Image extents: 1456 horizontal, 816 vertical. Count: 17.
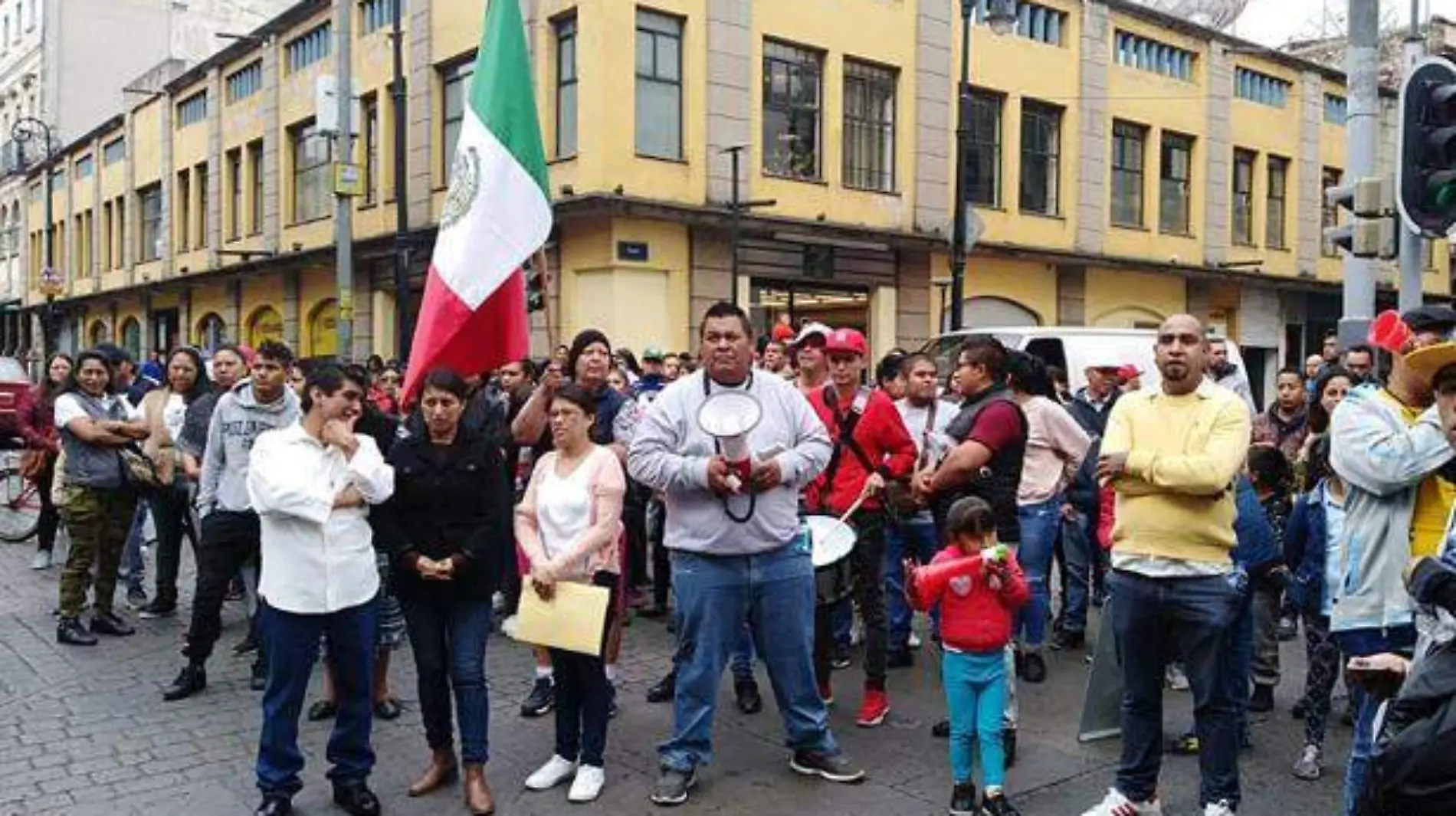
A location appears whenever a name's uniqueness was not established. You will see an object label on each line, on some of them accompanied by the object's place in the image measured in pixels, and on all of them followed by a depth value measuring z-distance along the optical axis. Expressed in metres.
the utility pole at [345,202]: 17.31
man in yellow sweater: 4.62
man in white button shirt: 5.01
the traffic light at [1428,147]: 6.97
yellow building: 19.42
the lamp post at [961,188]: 18.52
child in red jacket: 5.04
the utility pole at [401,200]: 17.56
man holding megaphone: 5.15
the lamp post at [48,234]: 28.95
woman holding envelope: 5.27
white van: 14.62
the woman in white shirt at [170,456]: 8.31
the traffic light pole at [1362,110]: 8.49
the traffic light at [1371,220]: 8.05
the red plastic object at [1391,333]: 4.57
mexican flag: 6.13
